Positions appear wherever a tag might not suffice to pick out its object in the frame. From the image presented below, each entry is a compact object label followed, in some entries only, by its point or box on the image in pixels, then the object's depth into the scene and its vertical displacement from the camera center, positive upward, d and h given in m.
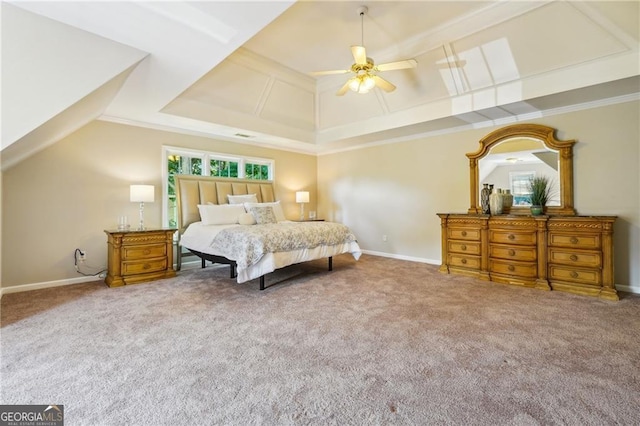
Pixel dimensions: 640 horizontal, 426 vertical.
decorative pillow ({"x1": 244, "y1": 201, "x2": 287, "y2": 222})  4.99 +0.13
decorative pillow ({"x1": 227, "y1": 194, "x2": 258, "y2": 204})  5.25 +0.30
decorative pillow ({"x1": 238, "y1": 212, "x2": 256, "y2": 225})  4.61 -0.08
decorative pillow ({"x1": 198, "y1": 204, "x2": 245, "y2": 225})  4.59 +0.01
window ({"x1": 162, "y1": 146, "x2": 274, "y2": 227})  4.83 +0.93
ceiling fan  3.14 +1.69
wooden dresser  3.31 -0.52
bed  3.48 -0.24
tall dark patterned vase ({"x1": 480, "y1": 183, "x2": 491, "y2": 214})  4.37 +0.21
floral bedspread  3.40 -0.33
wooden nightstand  3.79 -0.58
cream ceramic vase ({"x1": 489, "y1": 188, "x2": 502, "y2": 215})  4.18 +0.14
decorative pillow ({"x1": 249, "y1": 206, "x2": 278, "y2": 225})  4.70 +0.00
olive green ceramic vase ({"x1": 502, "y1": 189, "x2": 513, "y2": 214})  4.23 +0.15
